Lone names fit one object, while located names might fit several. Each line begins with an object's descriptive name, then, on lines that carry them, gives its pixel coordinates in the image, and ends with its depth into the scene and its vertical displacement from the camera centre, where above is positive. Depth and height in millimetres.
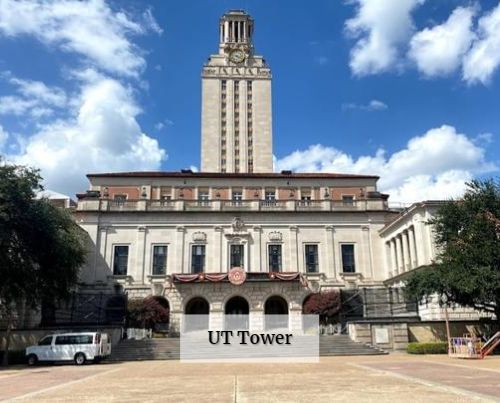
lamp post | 27473 -564
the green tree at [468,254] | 28094 +3835
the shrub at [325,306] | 40531 +1305
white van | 26797 -1259
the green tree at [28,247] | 27109 +4431
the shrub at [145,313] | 38969 +842
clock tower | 83812 +35550
